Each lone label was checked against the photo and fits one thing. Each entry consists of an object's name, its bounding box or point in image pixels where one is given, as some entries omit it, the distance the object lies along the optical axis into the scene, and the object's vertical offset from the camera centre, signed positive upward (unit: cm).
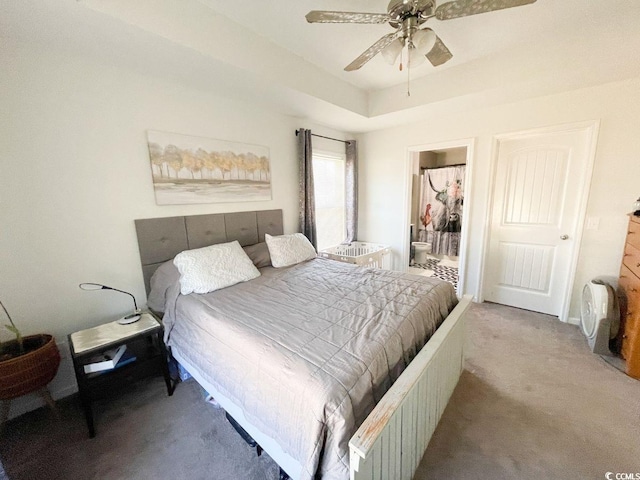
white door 265 -30
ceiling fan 126 +94
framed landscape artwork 215 +26
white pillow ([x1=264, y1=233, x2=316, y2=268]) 262 -58
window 371 -5
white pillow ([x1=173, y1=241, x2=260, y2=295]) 192 -58
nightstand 153 -108
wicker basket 137 -96
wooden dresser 189 -86
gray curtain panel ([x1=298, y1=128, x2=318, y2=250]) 316 +9
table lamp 168 -88
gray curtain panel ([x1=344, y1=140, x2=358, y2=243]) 390 +10
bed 93 -78
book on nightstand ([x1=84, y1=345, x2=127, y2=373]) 159 -105
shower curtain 507 -32
